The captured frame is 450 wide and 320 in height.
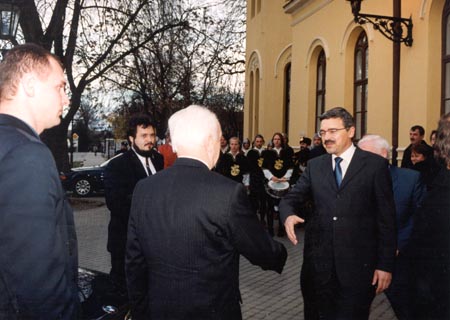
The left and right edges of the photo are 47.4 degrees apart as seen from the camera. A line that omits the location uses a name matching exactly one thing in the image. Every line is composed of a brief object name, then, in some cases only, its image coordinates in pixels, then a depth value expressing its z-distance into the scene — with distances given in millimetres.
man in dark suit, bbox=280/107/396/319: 3596
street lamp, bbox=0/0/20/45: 8023
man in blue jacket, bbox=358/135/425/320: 4301
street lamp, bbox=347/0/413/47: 9539
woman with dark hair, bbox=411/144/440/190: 6125
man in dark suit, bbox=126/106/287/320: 2381
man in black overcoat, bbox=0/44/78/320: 1994
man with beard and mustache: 4574
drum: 9672
